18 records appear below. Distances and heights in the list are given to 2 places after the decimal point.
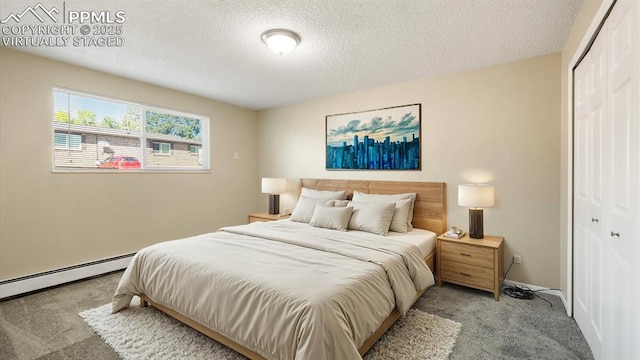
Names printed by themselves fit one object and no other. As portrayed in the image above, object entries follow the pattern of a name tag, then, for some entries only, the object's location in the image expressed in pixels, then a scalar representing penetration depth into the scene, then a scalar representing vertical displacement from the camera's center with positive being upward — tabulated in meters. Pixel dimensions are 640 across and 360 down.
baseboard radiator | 2.70 -1.04
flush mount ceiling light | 2.34 +1.19
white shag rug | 1.87 -1.17
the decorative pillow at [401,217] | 3.23 -0.46
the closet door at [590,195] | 1.70 -0.12
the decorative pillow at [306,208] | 3.64 -0.40
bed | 1.50 -0.71
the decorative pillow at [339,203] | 3.55 -0.32
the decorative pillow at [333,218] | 3.22 -0.46
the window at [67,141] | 3.07 +0.43
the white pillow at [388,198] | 3.41 -0.25
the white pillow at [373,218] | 3.09 -0.45
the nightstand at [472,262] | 2.69 -0.85
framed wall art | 3.61 +0.54
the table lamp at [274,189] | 4.51 -0.17
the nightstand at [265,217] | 4.32 -0.61
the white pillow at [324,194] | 3.90 -0.23
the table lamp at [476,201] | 2.84 -0.24
